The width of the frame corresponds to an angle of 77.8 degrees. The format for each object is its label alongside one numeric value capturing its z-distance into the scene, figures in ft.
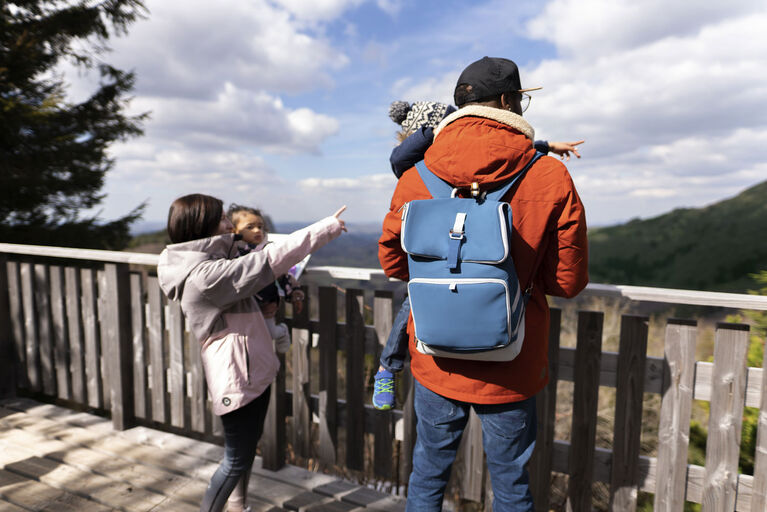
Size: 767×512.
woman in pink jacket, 5.76
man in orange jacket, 4.49
